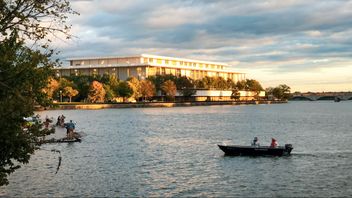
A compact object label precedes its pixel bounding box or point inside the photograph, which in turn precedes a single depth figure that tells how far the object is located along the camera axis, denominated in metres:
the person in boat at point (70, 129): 60.32
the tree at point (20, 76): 22.80
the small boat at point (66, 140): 57.91
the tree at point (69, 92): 195.12
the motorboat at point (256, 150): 49.12
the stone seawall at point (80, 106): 183.07
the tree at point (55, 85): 183.88
